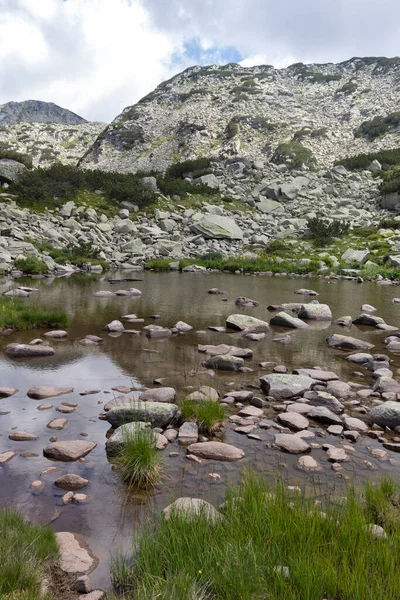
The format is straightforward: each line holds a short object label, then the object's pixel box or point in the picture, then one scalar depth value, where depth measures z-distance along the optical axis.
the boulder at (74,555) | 3.09
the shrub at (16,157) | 41.88
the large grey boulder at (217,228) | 39.09
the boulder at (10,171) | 37.78
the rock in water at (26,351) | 9.26
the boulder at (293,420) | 5.98
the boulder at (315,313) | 14.85
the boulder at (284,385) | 7.29
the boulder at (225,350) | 9.84
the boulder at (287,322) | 13.55
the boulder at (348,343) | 11.02
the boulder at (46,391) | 6.83
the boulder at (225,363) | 8.84
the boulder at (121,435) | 4.89
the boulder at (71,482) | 4.25
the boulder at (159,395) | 6.75
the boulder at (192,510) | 3.28
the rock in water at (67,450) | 4.85
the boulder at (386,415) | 6.04
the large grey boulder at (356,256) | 33.90
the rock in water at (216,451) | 5.05
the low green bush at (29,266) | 26.17
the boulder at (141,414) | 5.75
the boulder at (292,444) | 5.24
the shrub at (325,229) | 38.37
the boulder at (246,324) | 12.71
